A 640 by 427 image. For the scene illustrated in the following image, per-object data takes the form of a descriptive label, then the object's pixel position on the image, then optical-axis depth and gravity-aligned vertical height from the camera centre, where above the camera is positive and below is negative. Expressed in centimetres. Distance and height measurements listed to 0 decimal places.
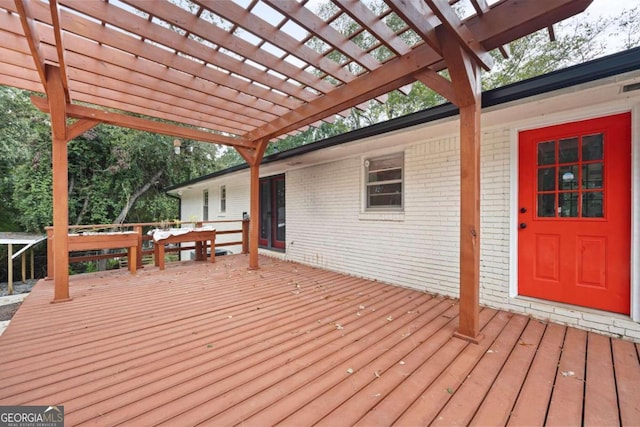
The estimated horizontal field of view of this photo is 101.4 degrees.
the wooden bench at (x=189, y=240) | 543 -64
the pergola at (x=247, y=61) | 201 +150
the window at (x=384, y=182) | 444 +46
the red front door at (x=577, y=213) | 253 -8
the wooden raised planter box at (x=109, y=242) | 434 -53
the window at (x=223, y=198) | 960 +45
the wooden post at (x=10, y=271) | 506 -112
